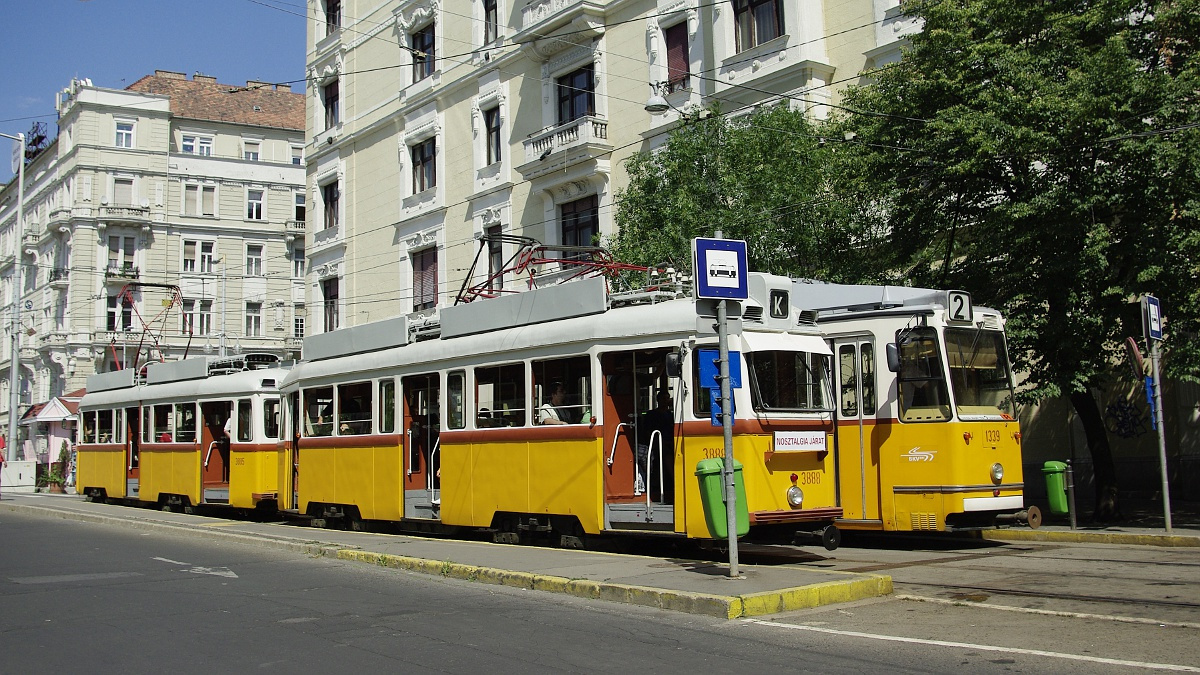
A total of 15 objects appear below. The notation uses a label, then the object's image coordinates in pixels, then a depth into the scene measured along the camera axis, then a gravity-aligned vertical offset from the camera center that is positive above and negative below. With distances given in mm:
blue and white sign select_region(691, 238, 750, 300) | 10477 +1728
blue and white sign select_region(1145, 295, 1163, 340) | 14922 +1618
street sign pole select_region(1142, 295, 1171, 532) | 14930 +1289
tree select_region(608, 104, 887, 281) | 20672 +4748
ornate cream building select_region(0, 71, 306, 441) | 61438 +13725
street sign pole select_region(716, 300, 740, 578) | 10422 -37
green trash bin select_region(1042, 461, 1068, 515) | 16391 -605
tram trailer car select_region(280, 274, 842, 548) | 12453 +485
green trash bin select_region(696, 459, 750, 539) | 10820 -437
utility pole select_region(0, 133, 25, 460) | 42656 +3968
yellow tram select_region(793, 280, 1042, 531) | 13867 +383
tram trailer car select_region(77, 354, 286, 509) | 22391 +727
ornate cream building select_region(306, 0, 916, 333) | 25953 +9827
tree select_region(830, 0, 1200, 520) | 15984 +4174
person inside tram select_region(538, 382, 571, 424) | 14008 +620
